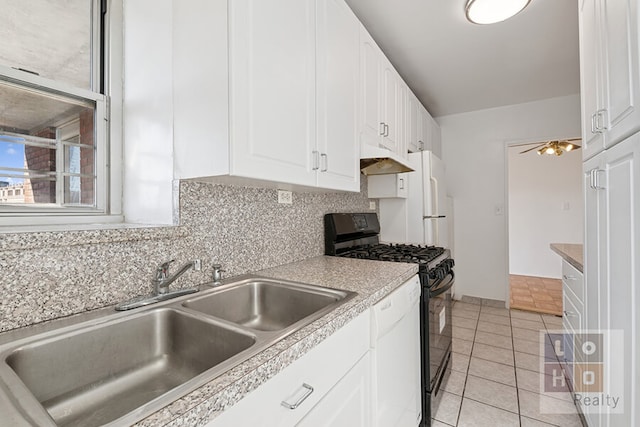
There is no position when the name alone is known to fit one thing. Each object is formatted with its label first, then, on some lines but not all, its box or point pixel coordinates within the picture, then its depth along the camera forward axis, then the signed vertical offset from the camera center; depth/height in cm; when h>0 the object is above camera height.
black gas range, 160 -35
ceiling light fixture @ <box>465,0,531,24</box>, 178 +130
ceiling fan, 379 +90
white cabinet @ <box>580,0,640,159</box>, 93 +54
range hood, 184 +38
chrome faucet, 100 -24
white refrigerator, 267 +4
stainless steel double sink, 65 -36
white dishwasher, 111 -64
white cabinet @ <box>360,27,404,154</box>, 188 +85
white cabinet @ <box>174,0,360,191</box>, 98 +48
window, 100 +42
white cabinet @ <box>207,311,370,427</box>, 59 -44
